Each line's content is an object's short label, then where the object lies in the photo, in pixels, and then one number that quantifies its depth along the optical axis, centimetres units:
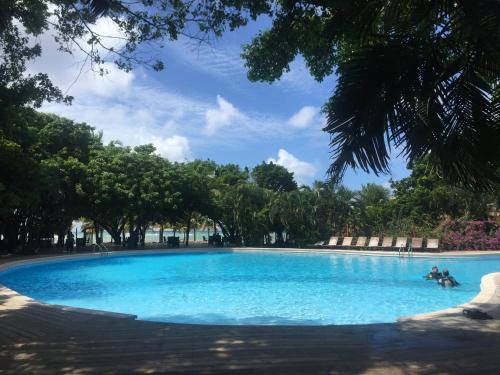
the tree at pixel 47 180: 1653
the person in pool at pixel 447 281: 1266
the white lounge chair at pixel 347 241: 2555
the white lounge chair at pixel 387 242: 2406
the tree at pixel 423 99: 340
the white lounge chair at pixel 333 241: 2642
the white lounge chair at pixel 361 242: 2501
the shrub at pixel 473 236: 2309
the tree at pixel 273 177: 4100
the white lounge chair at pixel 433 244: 2269
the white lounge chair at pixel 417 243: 2288
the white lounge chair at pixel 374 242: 2453
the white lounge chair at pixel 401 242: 2318
